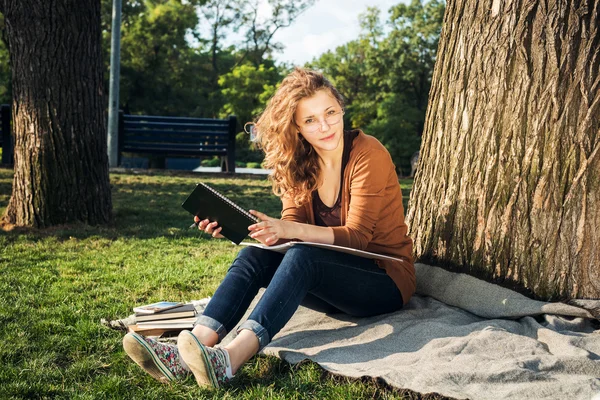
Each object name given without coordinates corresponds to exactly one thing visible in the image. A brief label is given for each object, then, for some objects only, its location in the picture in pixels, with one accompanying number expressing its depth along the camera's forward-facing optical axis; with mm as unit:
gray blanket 2930
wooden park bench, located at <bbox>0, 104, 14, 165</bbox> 13035
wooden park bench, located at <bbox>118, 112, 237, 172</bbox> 13680
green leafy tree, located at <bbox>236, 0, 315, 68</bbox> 37375
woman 3104
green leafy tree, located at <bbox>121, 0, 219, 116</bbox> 26609
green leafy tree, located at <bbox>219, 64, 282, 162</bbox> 31109
